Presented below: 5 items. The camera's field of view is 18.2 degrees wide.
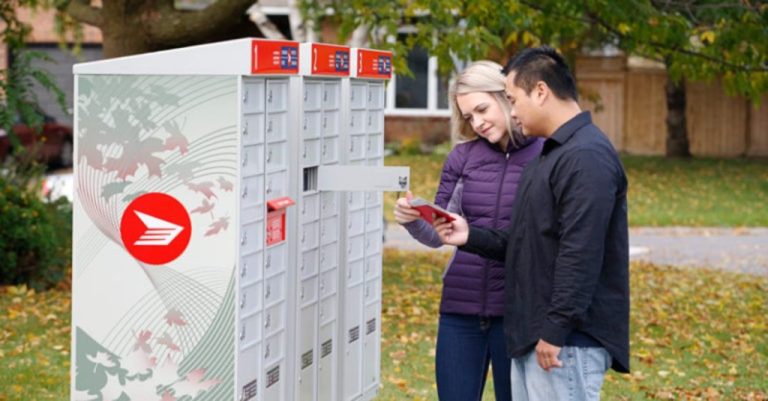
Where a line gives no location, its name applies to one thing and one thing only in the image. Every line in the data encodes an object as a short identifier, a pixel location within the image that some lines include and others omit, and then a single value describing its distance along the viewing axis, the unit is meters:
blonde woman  9.12
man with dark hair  7.58
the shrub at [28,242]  21.13
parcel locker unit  8.40
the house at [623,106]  54.21
